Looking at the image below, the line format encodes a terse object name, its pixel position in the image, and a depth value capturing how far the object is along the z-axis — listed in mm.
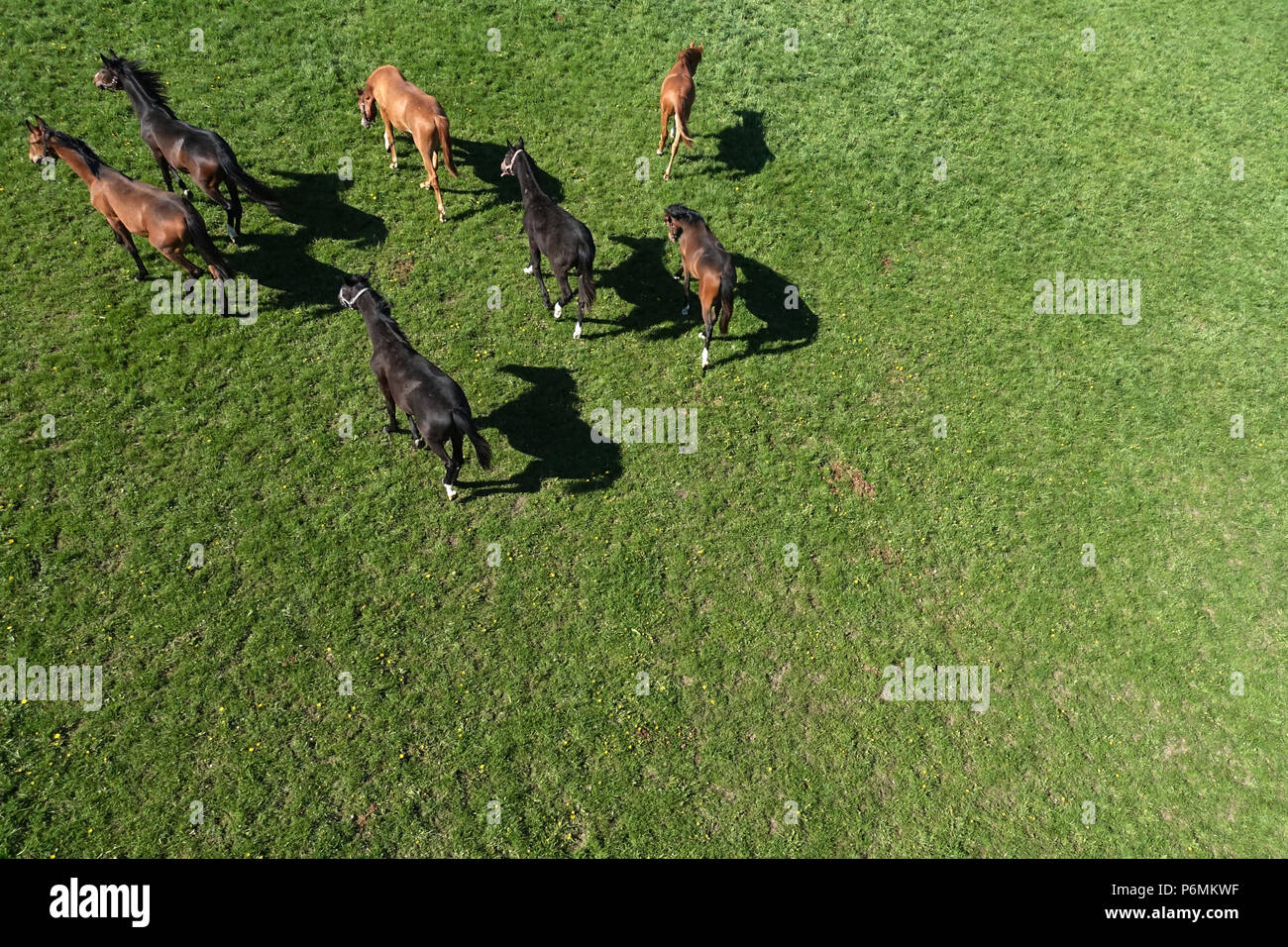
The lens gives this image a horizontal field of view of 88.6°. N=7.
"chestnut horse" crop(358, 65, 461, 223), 13148
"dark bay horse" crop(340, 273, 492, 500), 10094
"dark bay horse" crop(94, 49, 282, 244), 11836
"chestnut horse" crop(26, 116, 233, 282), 11133
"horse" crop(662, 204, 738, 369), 12320
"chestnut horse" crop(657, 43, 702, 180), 14852
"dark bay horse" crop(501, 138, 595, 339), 12164
